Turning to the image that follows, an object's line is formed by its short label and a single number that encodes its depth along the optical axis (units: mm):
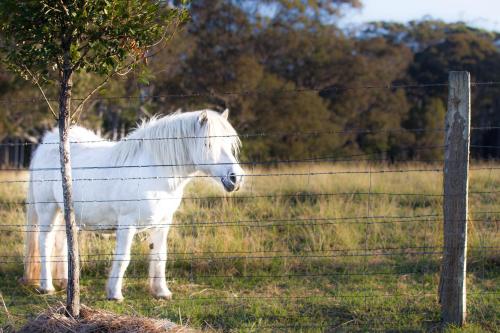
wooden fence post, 8312
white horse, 10172
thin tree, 6684
